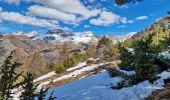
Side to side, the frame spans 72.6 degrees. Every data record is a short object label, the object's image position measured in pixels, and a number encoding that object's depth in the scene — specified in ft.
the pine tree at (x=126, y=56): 20.77
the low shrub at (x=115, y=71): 21.13
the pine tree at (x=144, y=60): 19.22
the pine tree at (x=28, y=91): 14.67
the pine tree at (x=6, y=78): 14.38
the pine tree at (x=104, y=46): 104.75
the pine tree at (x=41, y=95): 14.94
